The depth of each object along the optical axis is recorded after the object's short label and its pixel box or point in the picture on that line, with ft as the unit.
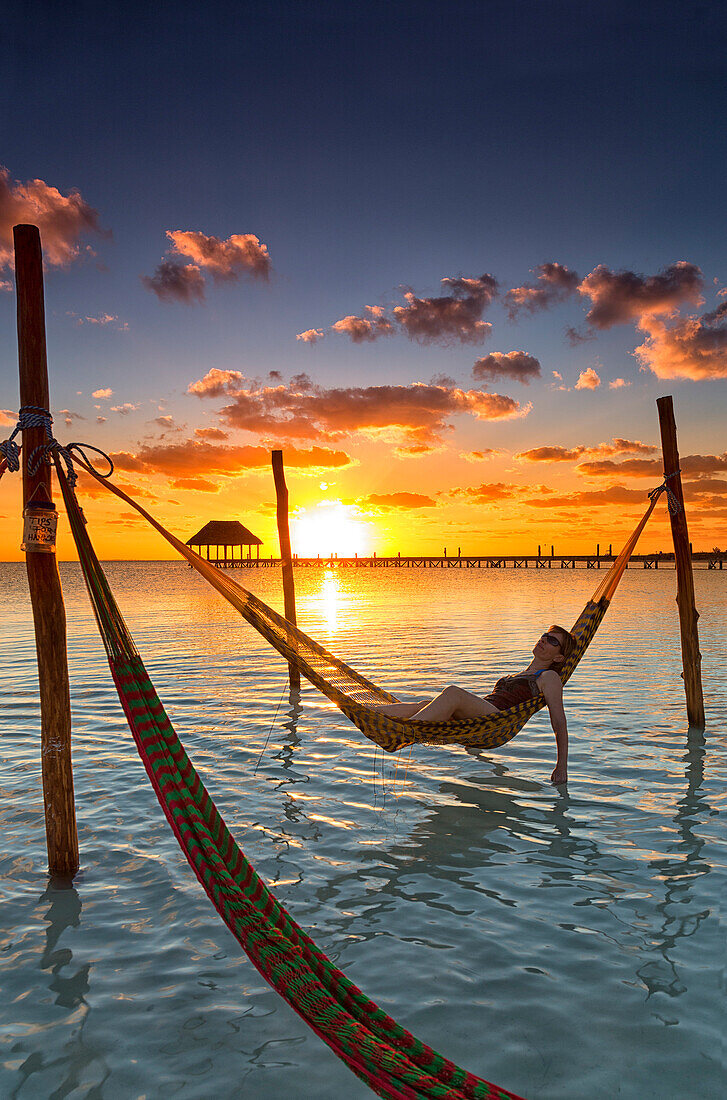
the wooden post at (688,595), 20.86
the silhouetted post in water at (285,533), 28.32
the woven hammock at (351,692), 12.23
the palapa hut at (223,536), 238.68
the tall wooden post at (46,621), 11.09
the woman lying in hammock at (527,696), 15.11
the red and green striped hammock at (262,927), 5.39
